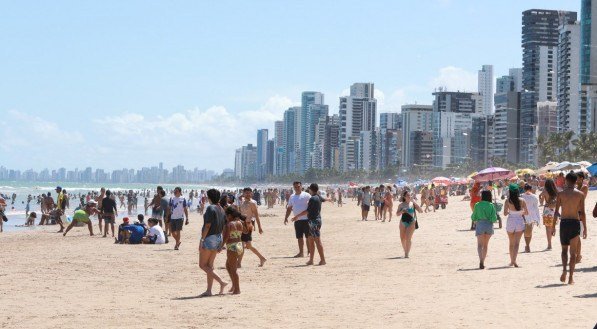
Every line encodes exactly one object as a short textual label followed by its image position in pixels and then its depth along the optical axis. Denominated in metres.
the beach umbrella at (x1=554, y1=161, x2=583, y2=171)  52.84
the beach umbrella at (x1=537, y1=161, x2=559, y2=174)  56.47
